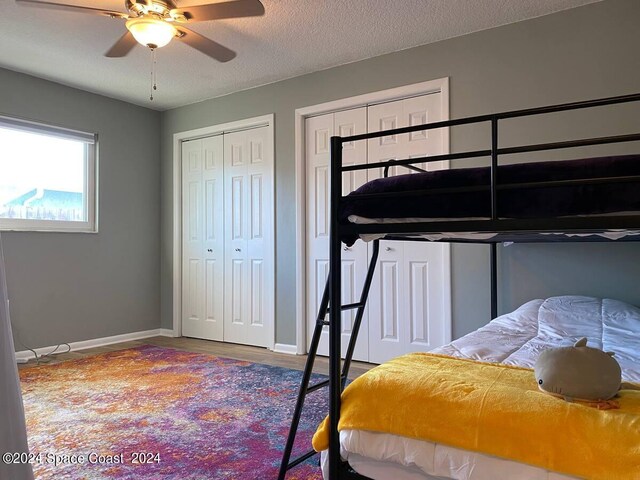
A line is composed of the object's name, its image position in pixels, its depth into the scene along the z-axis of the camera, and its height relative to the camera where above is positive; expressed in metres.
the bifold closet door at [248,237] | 4.18 +0.04
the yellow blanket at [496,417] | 0.91 -0.41
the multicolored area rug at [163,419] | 1.90 -0.96
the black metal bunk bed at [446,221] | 1.02 +0.05
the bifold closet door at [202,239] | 4.58 +0.03
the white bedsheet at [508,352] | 1.04 -0.42
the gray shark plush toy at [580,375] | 1.03 -0.32
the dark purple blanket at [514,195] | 1.03 +0.12
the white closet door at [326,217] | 3.65 +0.21
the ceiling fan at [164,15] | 2.19 +1.16
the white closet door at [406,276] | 3.29 -0.27
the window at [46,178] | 3.80 +0.59
